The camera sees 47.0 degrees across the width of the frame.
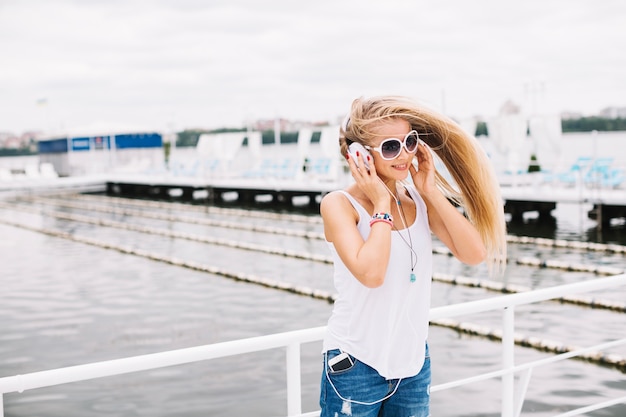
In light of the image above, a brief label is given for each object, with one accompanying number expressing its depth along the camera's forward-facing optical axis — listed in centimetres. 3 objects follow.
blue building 4141
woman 197
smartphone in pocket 199
